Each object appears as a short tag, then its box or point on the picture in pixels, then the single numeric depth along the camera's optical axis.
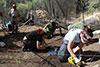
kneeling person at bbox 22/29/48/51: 2.98
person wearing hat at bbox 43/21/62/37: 3.84
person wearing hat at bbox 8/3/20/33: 4.41
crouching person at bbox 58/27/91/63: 2.17
